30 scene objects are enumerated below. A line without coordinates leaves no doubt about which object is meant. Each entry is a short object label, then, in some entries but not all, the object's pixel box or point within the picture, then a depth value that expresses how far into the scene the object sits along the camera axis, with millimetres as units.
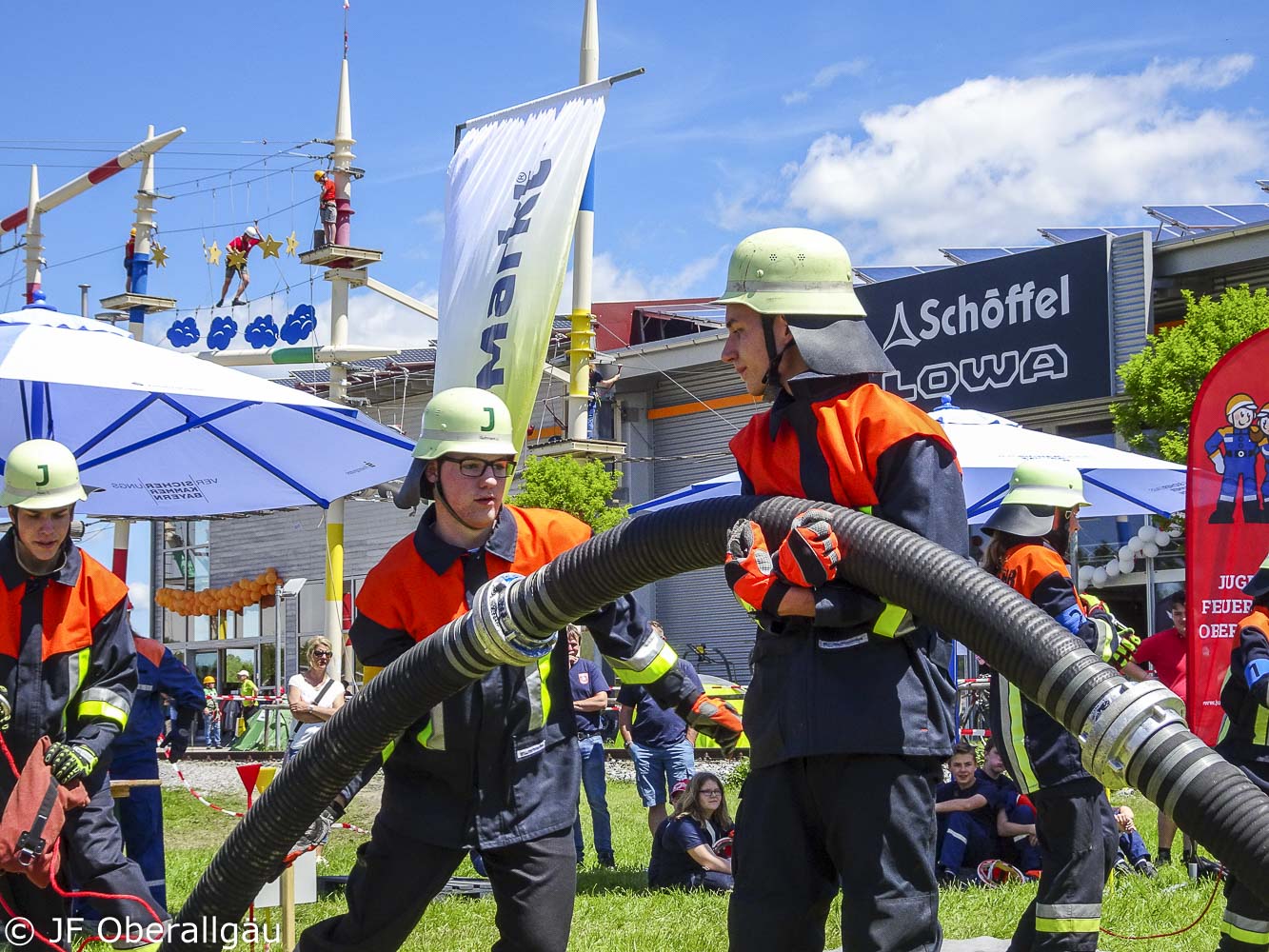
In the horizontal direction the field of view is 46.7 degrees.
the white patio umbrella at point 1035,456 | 11562
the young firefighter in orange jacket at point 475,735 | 4402
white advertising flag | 8391
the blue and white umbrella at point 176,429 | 8766
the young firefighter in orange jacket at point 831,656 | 3406
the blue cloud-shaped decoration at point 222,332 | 27094
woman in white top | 9297
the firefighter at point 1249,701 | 5457
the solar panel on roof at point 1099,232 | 24750
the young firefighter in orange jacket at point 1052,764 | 5352
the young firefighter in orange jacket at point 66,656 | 5352
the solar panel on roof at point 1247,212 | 24359
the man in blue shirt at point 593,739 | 10836
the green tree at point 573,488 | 28578
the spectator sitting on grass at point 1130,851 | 9828
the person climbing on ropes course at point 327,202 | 23297
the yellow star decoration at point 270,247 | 26297
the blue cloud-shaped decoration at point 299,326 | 25766
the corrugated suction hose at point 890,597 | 3143
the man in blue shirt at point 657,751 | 11211
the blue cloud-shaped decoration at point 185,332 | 27812
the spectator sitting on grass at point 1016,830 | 9867
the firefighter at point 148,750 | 8109
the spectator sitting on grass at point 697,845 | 9711
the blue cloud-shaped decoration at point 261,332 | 26297
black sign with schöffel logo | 25312
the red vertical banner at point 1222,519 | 7910
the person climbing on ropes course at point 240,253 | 26516
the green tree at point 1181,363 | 21062
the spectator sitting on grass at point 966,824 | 9734
